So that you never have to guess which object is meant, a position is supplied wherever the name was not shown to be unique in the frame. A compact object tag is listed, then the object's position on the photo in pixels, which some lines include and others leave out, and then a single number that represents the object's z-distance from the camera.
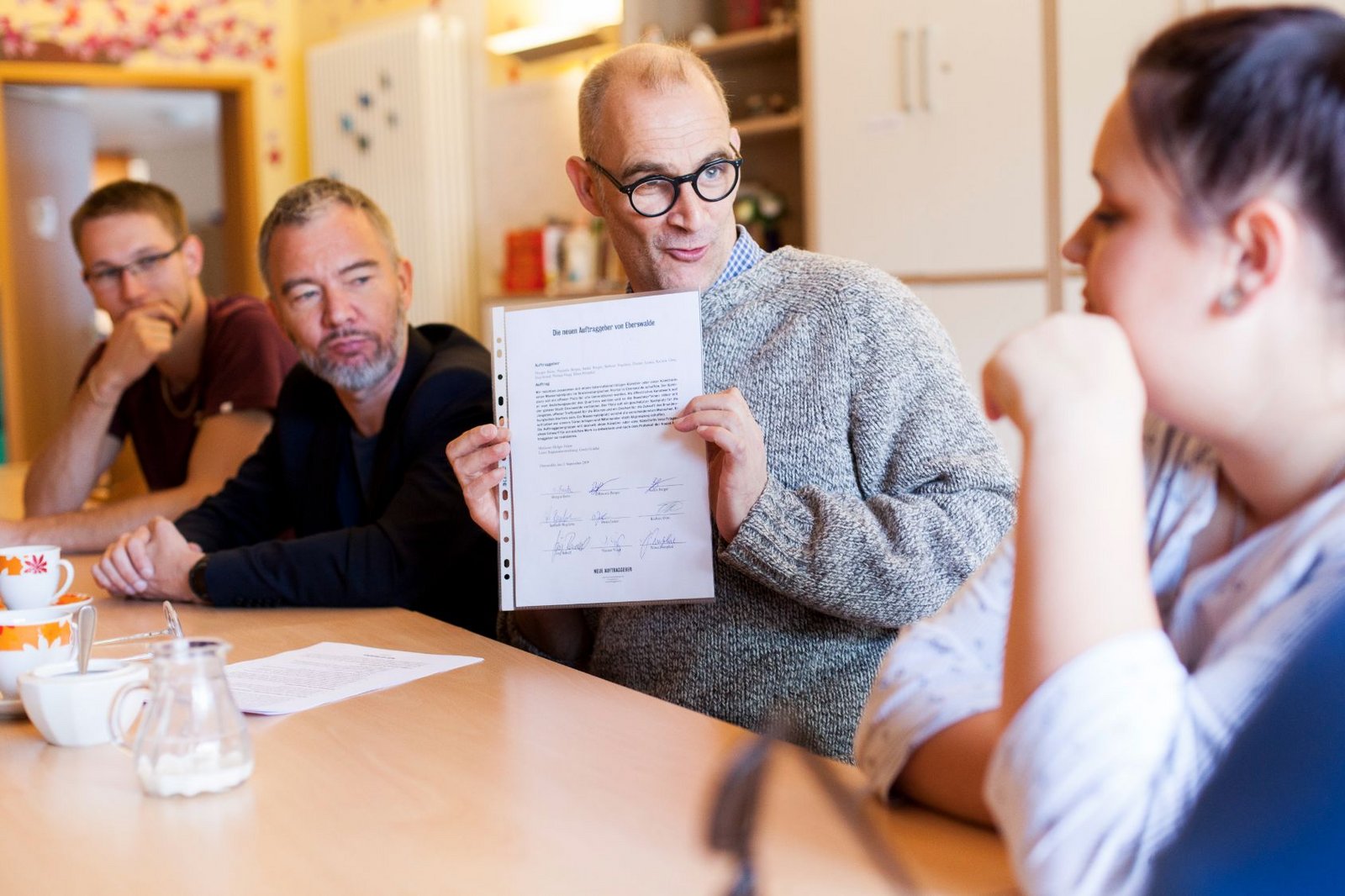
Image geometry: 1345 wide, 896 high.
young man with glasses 2.53
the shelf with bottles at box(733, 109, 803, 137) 4.19
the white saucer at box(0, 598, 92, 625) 1.31
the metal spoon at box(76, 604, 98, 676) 1.21
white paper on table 1.28
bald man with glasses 1.39
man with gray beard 1.82
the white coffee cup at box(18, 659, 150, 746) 1.15
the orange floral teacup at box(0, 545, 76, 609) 1.70
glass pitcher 1.00
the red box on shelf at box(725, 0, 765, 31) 4.38
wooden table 0.83
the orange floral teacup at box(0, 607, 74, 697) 1.30
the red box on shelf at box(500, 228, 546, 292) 5.58
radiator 5.97
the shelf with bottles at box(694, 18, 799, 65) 4.22
